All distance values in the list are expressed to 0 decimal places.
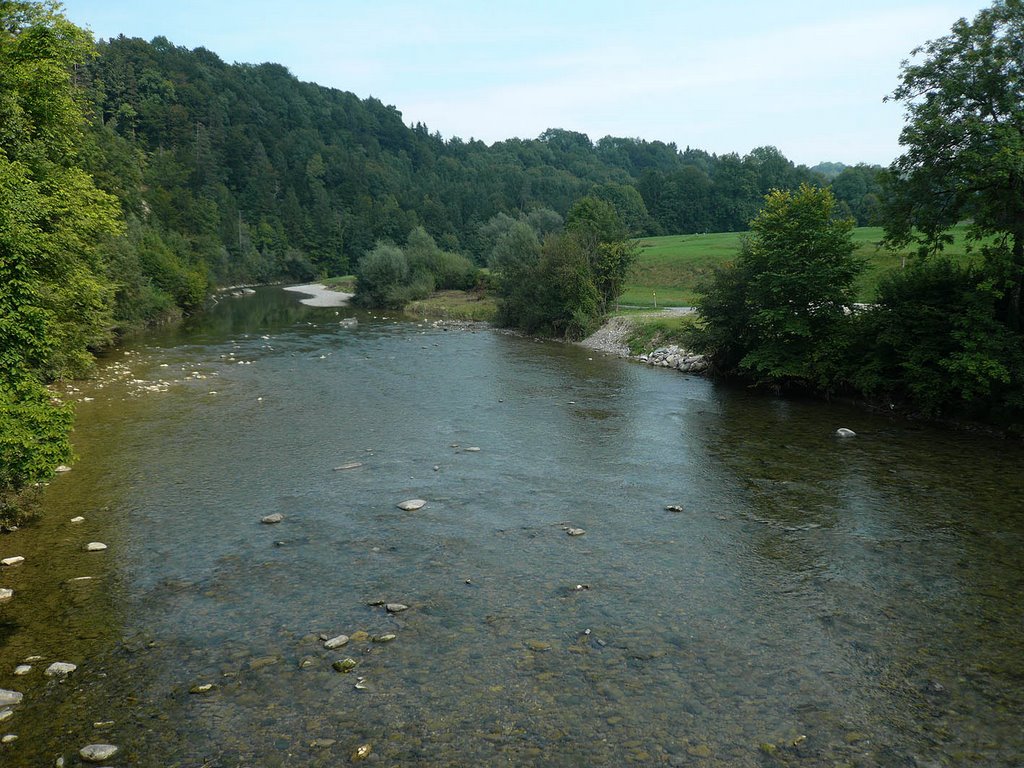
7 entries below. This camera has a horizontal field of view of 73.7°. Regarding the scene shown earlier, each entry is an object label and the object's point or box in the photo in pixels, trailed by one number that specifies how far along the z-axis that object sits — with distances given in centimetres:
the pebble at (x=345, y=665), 1006
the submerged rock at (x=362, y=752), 822
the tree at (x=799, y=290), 3030
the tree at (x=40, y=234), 1384
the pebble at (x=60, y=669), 974
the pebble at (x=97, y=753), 801
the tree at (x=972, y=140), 2266
